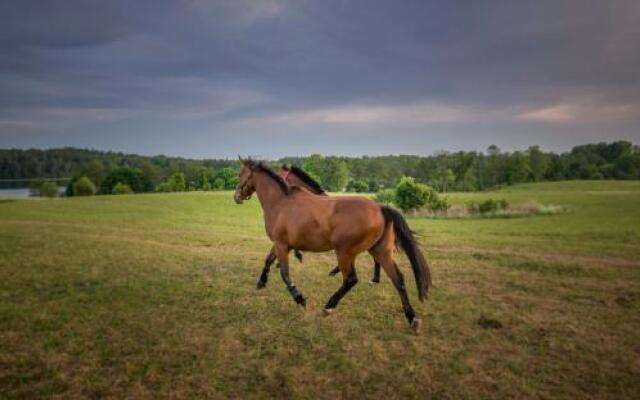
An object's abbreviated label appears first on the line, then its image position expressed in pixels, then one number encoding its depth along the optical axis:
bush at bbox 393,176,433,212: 31.80
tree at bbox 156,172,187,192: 74.25
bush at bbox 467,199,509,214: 30.11
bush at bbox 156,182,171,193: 74.50
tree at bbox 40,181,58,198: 72.81
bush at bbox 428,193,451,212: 31.42
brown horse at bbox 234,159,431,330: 6.00
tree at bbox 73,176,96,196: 66.19
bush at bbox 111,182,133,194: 64.89
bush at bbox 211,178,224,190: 77.00
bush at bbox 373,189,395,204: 34.84
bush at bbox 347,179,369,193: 75.68
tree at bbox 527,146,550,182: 89.56
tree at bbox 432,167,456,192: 83.62
